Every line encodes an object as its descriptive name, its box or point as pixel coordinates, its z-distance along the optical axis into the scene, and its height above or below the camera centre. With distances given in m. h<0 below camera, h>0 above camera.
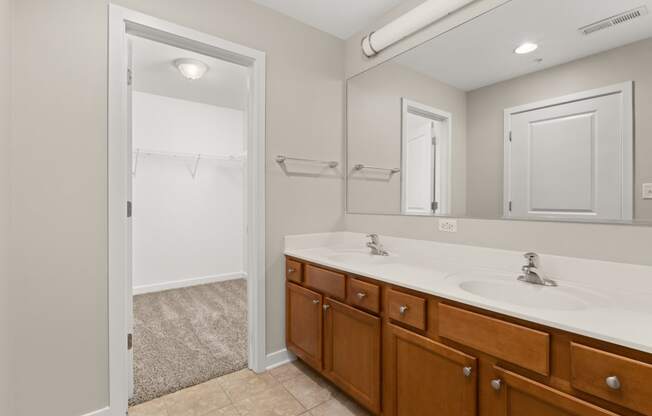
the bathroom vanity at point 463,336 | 0.82 -0.47
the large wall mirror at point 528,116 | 1.19 +0.46
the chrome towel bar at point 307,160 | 2.11 +0.35
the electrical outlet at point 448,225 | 1.74 -0.11
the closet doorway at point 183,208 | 1.59 -0.01
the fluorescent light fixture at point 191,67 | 2.73 +1.31
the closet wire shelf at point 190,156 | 3.58 +0.66
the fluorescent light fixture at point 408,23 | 1.74 +1.18
